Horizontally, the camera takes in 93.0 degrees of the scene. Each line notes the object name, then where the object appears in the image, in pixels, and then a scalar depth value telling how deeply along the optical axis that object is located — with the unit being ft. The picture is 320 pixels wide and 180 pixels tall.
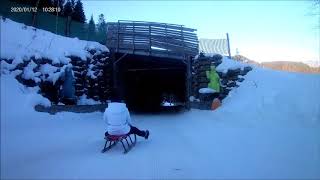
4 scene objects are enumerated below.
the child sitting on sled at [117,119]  12.99
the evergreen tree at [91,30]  33.54
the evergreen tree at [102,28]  34.56
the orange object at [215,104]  22.21
